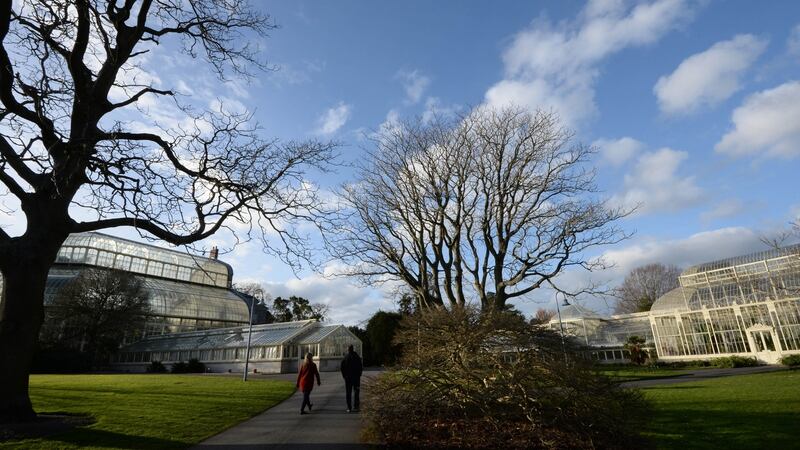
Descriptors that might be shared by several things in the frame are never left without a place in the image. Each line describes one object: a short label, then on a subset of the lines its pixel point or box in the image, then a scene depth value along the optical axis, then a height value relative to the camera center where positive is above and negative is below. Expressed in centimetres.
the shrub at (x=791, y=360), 2525 -113
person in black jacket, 1084 -48
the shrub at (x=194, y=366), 3719 -71
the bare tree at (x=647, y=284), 5000 +764
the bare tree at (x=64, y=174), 755 +366
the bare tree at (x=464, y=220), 1714 +564
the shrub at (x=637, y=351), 3319 -42
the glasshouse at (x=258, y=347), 3506 +90
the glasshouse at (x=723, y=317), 2920 +215
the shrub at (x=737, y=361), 2792 -123
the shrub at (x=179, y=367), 3691 -76
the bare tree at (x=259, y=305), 6538 +840
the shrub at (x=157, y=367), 3992 -75
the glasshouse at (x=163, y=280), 5212 +1097
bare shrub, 619 -74
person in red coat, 1067 -59
